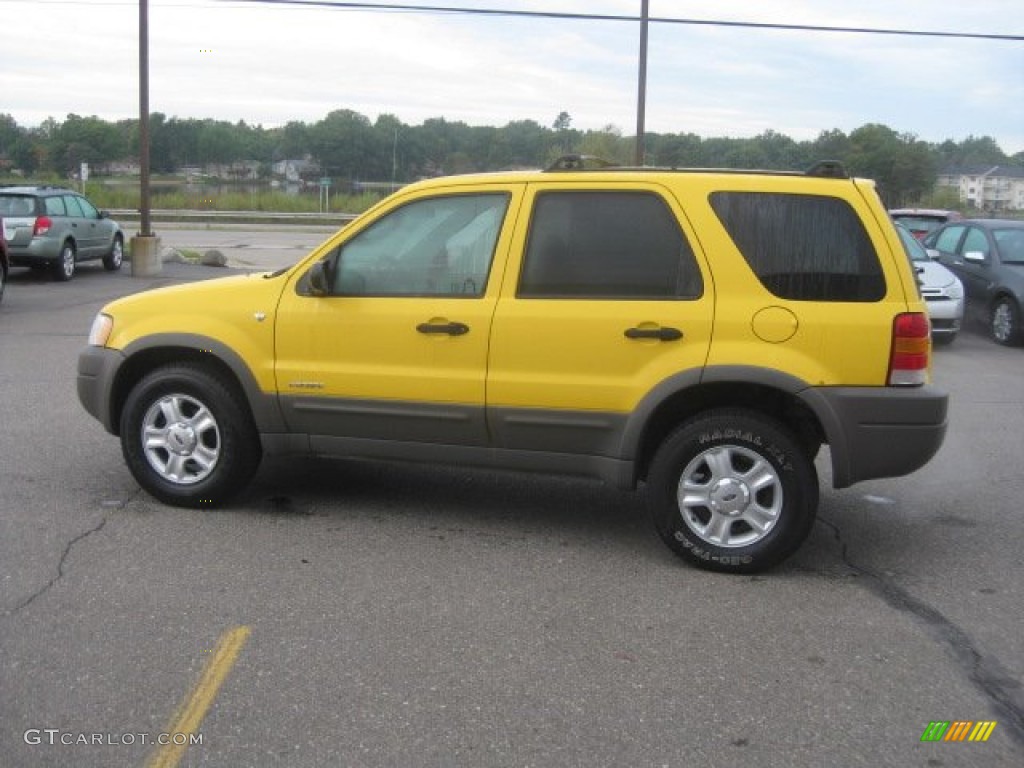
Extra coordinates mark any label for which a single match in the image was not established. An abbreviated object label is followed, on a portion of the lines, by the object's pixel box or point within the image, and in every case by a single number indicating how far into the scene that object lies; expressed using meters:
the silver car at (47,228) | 18.75
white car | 13.57
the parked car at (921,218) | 19.47
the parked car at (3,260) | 15.15
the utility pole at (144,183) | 20.66
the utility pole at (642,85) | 19.94
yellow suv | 5.04
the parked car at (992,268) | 14.41
